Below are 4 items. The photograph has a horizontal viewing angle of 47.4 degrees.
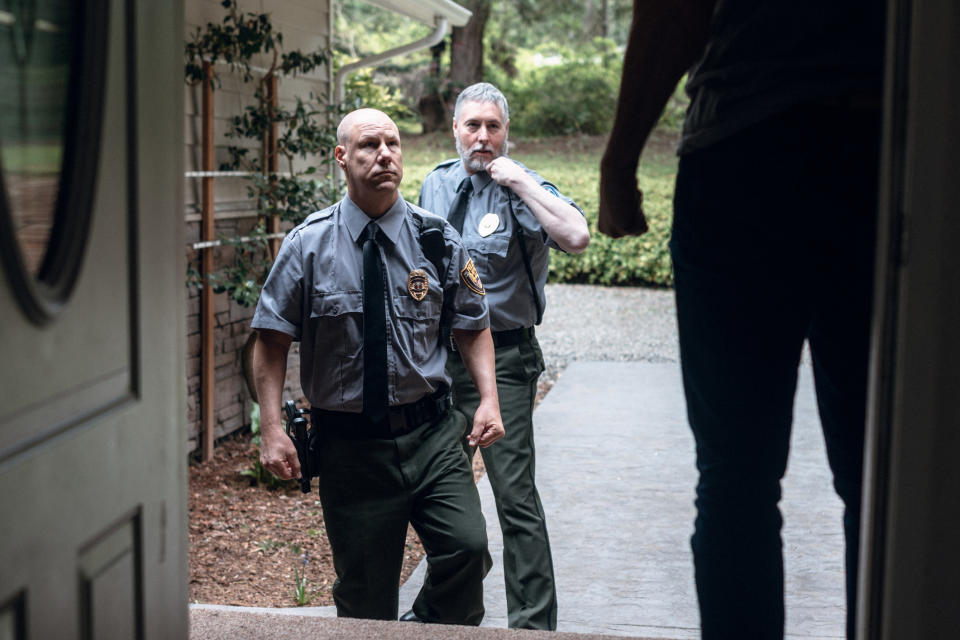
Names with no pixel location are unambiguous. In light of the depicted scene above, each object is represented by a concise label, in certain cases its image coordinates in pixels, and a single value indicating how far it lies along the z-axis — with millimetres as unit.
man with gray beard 4109
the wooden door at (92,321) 1385
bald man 3391
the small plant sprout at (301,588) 4730
